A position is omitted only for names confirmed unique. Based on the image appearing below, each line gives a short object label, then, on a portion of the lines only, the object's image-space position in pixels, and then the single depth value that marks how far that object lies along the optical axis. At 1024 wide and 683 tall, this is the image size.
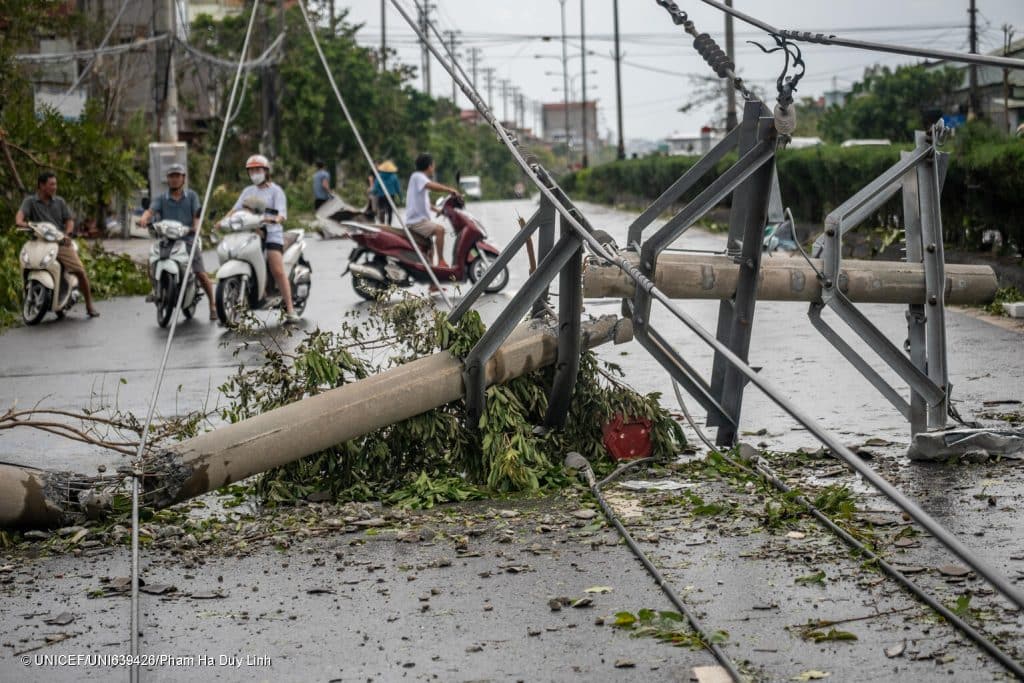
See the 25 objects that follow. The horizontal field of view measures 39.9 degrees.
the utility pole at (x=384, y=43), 66.88
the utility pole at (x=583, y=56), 83.12
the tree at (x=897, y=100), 53.06
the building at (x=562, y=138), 178.55
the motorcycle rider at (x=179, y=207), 16.42
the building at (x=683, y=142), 92.62
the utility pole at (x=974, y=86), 34.23
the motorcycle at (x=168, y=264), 16.05
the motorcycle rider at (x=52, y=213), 16.83
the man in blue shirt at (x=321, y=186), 34.34
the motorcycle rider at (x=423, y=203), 19.36
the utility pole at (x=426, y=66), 94.47
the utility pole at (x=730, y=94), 41.39
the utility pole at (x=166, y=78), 23.30
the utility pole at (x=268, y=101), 42.16
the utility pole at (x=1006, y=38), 11.36
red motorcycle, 18.81
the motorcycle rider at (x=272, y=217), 16.22
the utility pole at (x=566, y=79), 109.55
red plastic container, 8.23
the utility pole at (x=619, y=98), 72.94
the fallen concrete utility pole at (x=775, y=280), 8.07
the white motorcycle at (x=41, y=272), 16.56
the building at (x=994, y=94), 17.36
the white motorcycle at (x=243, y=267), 15.88
